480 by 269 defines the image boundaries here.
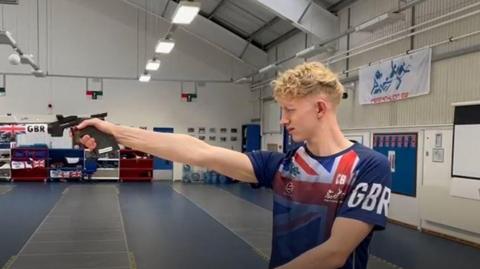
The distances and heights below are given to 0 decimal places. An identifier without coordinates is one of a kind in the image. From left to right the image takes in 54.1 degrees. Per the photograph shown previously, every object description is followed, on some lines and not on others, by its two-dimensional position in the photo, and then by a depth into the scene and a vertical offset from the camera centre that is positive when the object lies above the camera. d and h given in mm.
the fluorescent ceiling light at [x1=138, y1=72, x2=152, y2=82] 16766 +1700
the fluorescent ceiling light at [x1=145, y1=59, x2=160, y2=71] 14270 +1851
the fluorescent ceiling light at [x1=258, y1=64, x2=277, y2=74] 15205 +1917
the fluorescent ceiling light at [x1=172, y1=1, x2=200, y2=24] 7992 +2012
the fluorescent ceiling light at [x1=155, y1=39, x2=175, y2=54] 11289 +1954
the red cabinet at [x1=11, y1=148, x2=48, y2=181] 17594 -1579
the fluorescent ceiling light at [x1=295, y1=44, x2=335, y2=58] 11961 +1961
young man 1387 -184
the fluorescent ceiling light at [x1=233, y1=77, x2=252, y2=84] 18328 +1792
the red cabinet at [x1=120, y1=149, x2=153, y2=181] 18734 -1705
